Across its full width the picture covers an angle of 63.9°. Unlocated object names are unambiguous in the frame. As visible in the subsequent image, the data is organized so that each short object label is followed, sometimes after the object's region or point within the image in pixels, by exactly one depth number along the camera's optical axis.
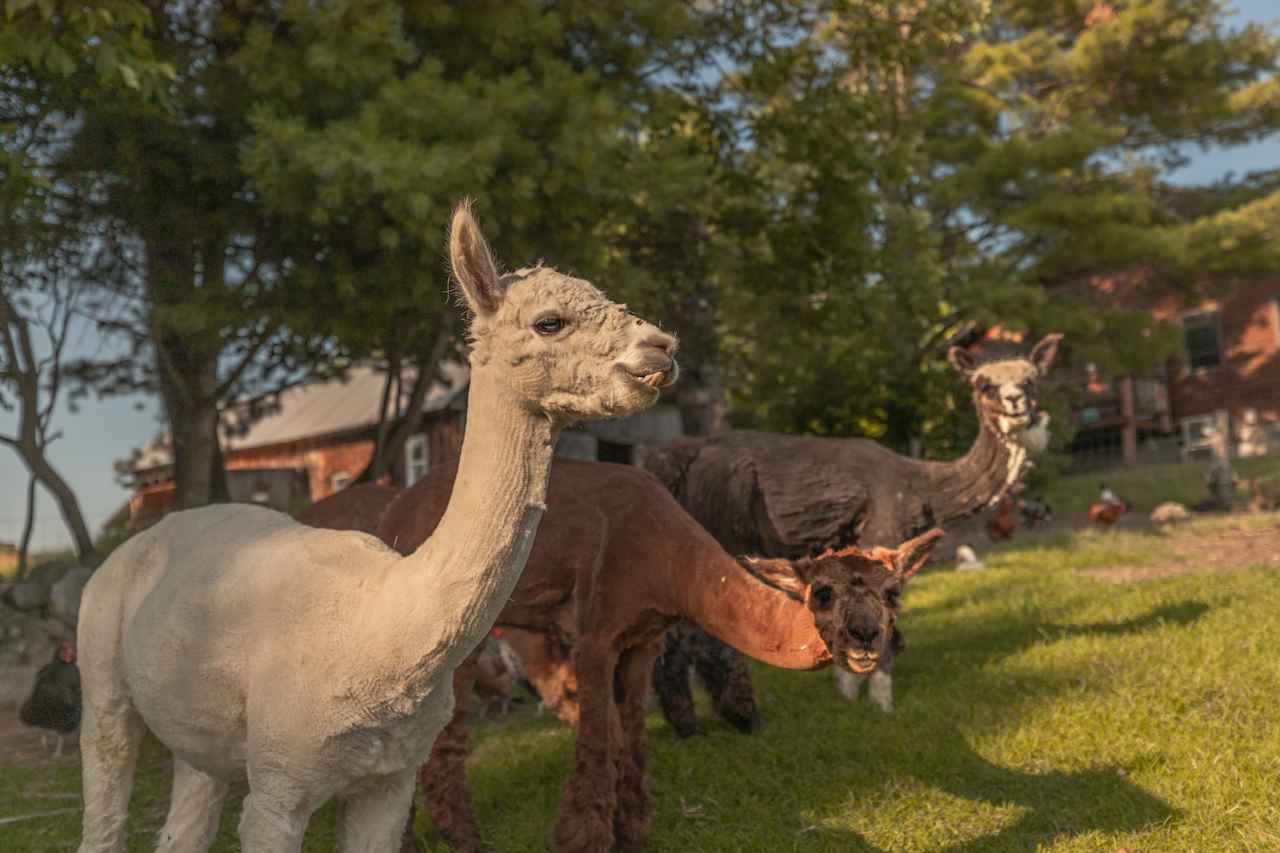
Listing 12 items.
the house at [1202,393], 28.77
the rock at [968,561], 14.19
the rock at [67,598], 11.87
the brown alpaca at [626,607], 4.13
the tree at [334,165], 9.84
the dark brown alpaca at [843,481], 7.97
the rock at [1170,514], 18.47
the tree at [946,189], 15.48
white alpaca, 2.93
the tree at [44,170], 8.23
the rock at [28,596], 12.20
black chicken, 8.02
